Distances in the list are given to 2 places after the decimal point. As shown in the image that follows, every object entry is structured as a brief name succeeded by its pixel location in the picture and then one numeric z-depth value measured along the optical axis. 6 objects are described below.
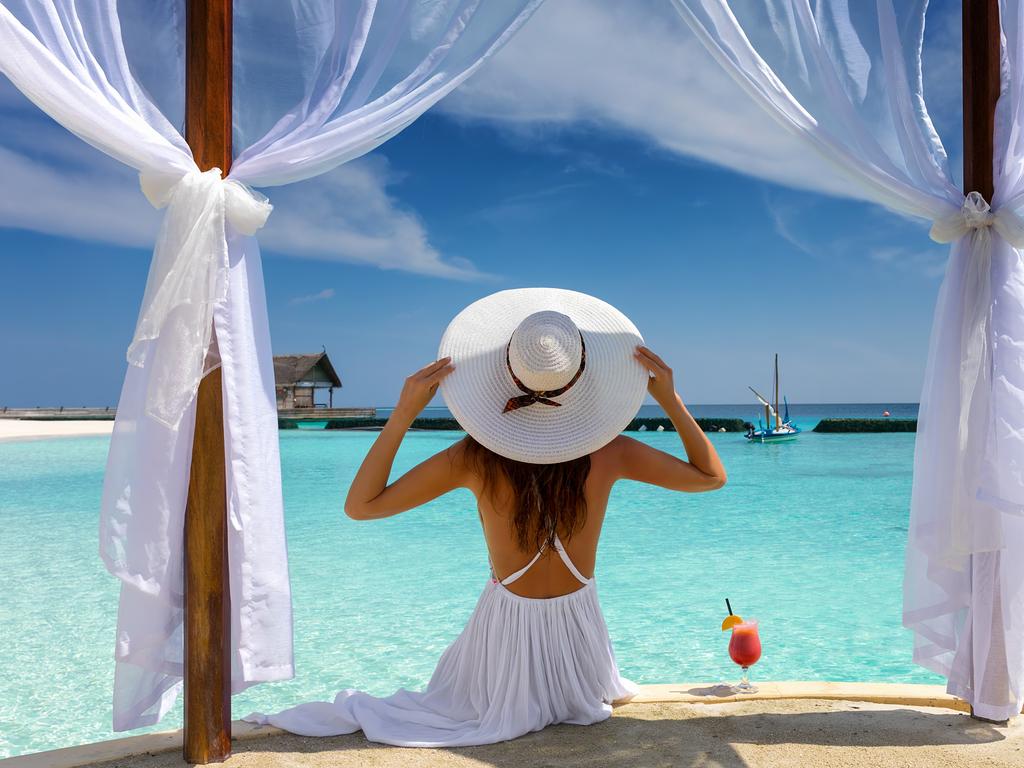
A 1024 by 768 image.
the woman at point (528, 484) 1.91
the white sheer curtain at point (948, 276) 2.10
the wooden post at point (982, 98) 2.23
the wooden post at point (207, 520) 1.91
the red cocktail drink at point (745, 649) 2.46
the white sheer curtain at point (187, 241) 1.82
